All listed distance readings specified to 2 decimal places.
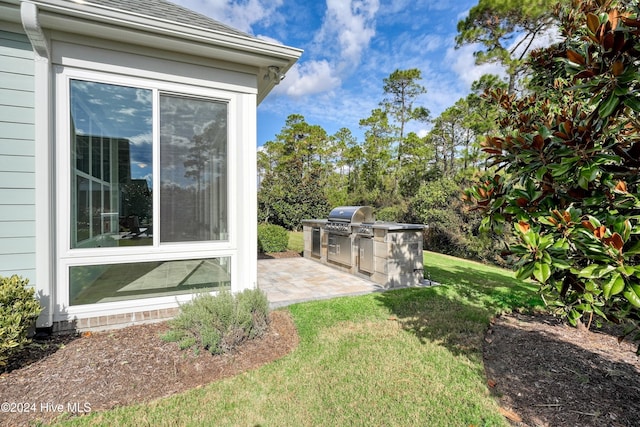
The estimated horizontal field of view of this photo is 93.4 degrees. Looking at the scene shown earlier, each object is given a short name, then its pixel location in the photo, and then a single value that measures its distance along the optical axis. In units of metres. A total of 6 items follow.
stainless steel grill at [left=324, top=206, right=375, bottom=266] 8.02
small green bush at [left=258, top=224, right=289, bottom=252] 11.59
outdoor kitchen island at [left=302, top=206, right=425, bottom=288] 6.70
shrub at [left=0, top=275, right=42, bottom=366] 2.98
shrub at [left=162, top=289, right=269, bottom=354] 3.62
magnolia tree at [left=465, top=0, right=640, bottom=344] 1.58
